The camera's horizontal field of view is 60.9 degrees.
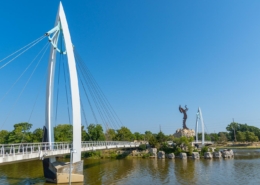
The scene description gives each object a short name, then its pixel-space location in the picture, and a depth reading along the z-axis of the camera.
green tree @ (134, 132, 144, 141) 97.67
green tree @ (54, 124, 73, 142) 58.30
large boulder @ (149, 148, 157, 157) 50.50
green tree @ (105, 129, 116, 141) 68.34
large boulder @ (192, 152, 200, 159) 45.71
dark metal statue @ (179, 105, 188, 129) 76.50
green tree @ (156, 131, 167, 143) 55.64
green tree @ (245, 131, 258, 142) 87.50
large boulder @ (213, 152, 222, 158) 46.95
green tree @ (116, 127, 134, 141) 72.88
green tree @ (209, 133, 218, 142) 110.61
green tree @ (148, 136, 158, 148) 54.72
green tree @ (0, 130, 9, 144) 59.70
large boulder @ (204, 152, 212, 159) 45.74
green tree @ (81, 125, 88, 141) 65.07
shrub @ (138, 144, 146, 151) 54.49
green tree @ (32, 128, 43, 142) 56.32
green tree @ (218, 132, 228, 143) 96.57
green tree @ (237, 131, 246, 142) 89.75
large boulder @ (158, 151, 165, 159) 48.15
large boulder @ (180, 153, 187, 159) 46.12
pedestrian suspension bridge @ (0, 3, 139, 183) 21.94
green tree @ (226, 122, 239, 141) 106.28
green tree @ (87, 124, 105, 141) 63.50
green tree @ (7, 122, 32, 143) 55.22
